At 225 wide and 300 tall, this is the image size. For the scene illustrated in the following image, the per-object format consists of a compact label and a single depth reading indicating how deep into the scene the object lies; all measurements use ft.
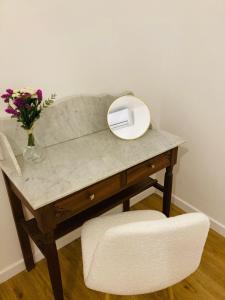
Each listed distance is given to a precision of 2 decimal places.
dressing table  3.70
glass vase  4.15
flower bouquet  3.75
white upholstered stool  2.80
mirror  5.05
